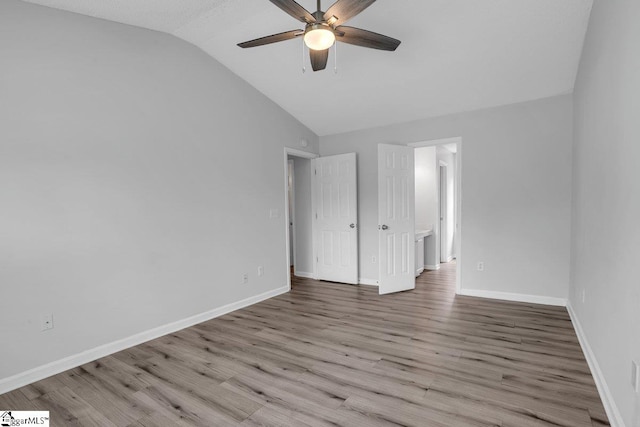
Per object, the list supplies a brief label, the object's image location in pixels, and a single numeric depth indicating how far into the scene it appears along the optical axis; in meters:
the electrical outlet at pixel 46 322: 2.56
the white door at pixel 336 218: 5.15
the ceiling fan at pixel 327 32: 2.11
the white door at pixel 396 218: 4.63
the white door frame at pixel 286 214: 4.86
